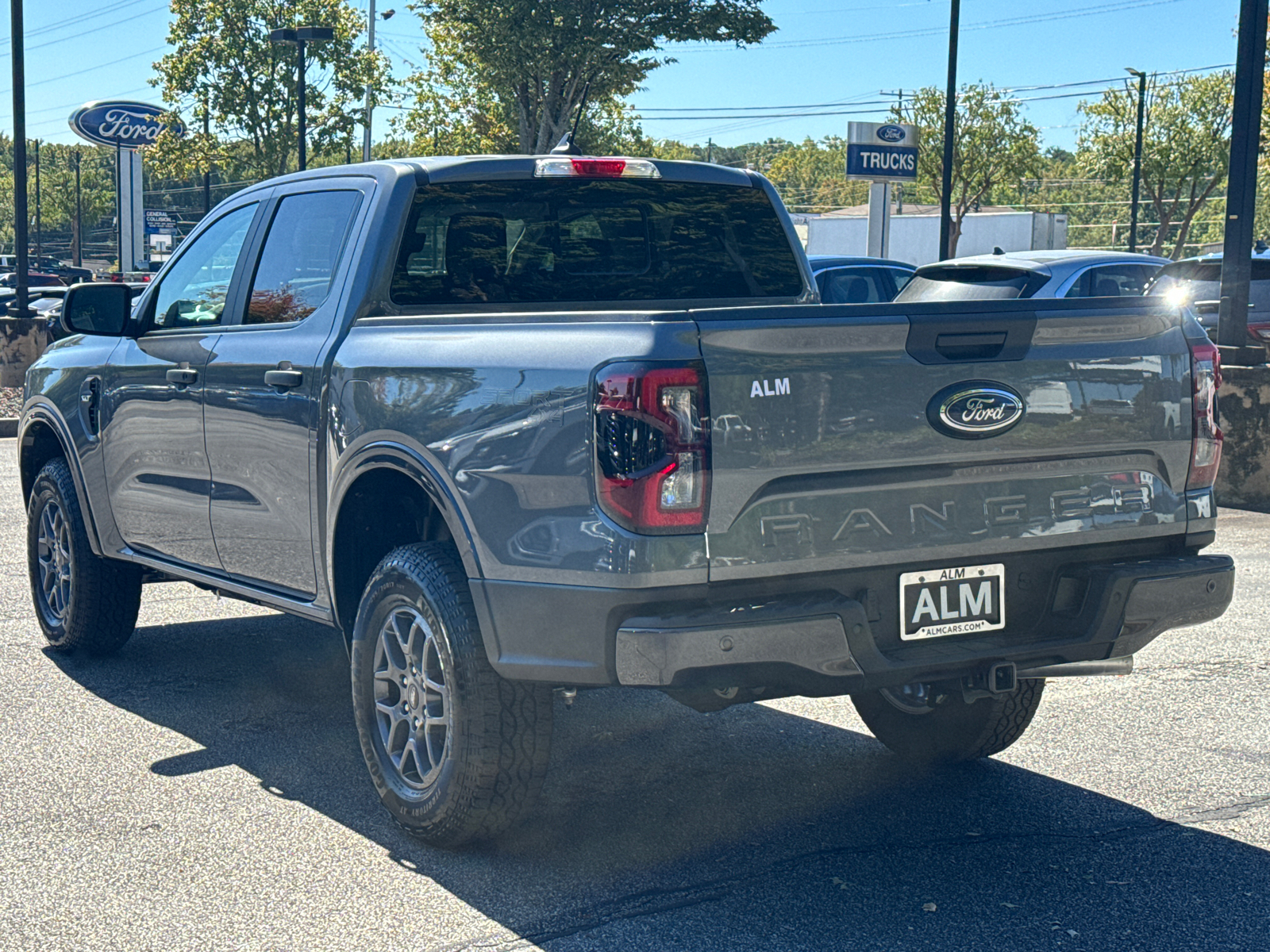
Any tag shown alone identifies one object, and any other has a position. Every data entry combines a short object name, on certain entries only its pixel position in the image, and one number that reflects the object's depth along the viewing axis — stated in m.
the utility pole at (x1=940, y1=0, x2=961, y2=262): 24.94
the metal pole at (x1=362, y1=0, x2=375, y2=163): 49.52
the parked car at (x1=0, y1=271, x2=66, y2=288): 46.94
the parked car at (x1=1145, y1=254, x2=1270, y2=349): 14.24
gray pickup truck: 3.46
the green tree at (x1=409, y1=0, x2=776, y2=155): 35.59
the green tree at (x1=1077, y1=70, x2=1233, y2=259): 62.78
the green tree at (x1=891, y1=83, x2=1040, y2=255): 65.50
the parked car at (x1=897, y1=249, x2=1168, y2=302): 11.98
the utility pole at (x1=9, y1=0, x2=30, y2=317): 18.45
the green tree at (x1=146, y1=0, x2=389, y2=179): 48.16
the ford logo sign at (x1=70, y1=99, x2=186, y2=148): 49.06
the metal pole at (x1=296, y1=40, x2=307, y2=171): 36.59
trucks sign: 21.83
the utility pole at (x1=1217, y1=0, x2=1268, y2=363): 11.27
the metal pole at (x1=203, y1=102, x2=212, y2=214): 49.06
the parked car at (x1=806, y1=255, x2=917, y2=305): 14.93
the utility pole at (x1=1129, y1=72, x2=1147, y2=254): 50.53
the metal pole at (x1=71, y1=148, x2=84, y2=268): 87.00
